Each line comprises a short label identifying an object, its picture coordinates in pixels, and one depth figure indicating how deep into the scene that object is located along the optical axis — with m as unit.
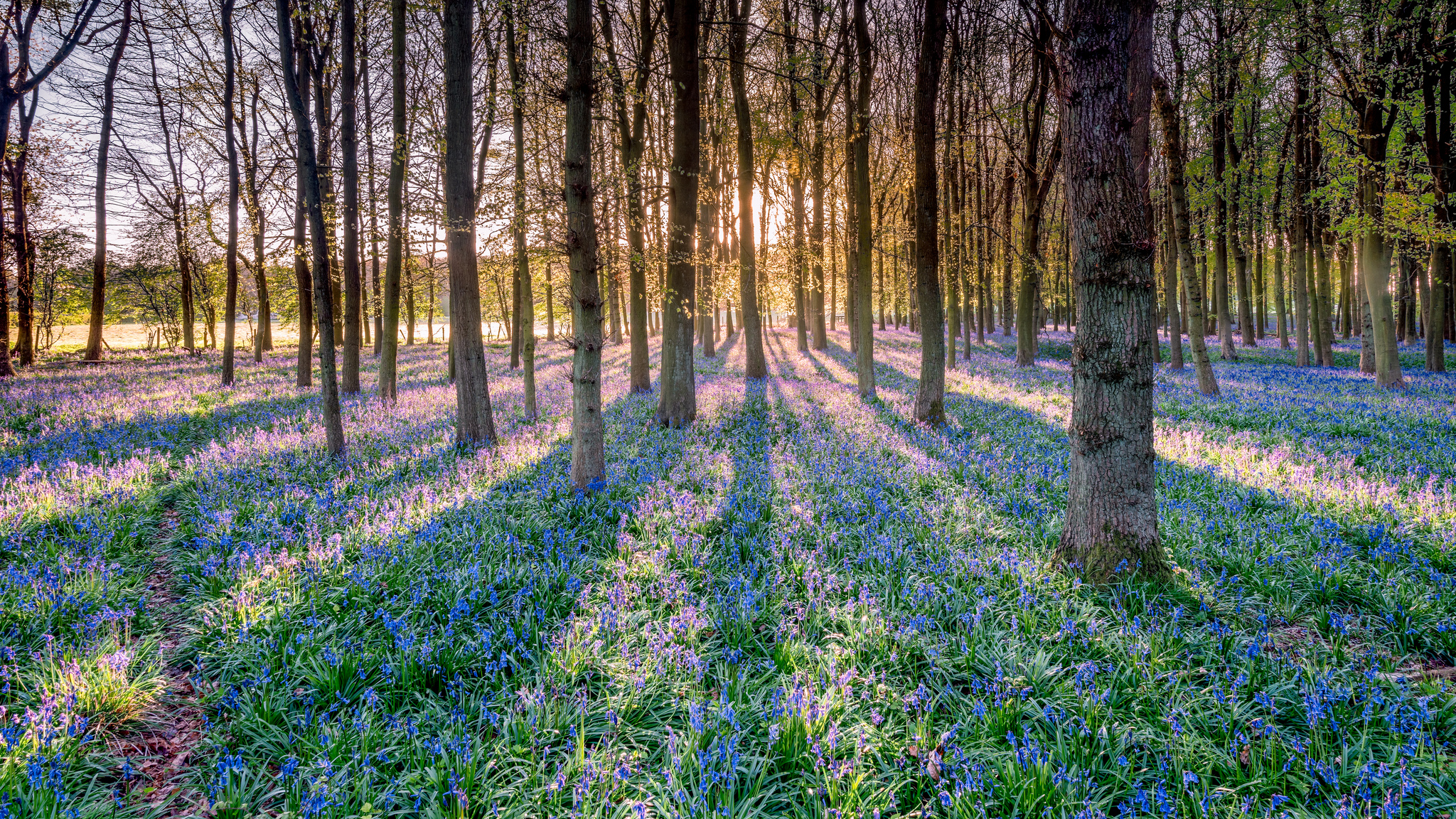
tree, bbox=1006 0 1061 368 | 16.03
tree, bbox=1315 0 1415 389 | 12.49
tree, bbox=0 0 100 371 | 13.25
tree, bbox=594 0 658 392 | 8.73
